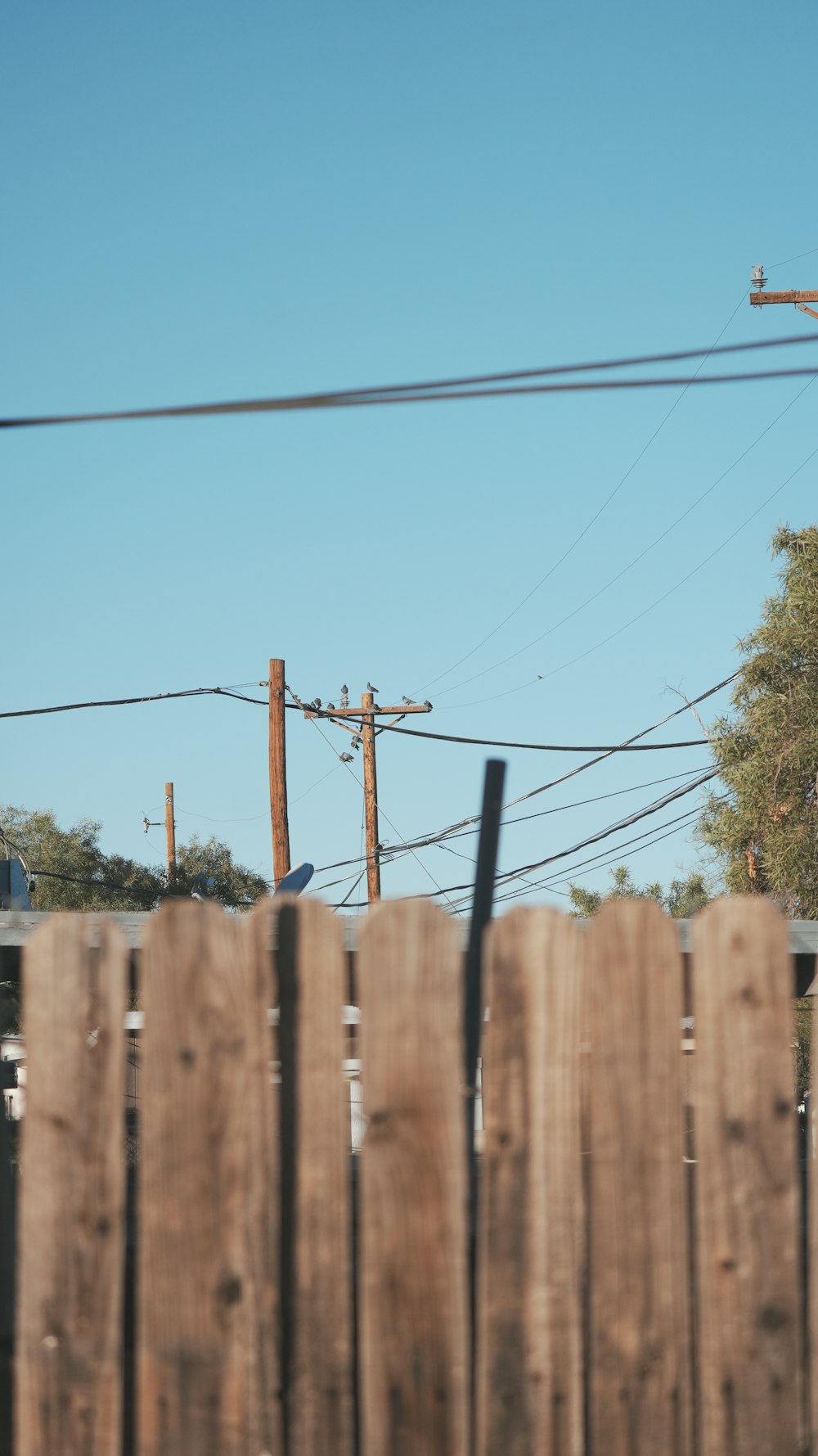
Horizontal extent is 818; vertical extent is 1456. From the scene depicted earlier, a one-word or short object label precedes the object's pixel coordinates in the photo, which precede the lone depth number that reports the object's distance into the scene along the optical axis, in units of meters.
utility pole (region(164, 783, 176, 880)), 52.59
